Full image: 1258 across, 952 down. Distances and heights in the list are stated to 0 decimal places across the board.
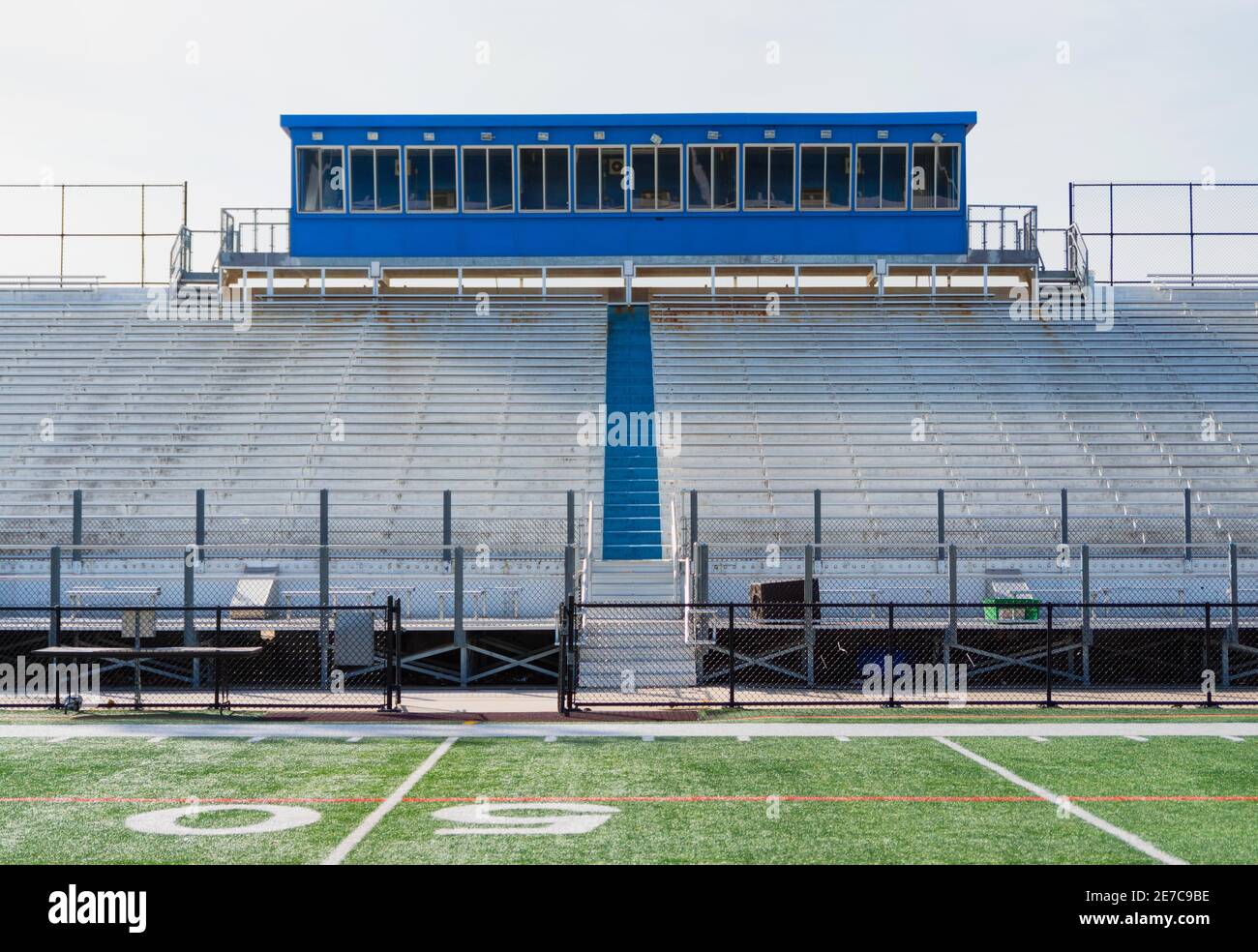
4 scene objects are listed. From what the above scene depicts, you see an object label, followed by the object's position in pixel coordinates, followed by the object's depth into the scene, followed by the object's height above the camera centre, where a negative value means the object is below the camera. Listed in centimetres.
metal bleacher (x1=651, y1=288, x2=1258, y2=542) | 2181 +226
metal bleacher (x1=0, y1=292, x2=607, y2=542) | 2167 +217
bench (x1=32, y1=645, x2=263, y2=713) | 1384 -128
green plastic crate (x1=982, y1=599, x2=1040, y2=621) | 1691 -104
